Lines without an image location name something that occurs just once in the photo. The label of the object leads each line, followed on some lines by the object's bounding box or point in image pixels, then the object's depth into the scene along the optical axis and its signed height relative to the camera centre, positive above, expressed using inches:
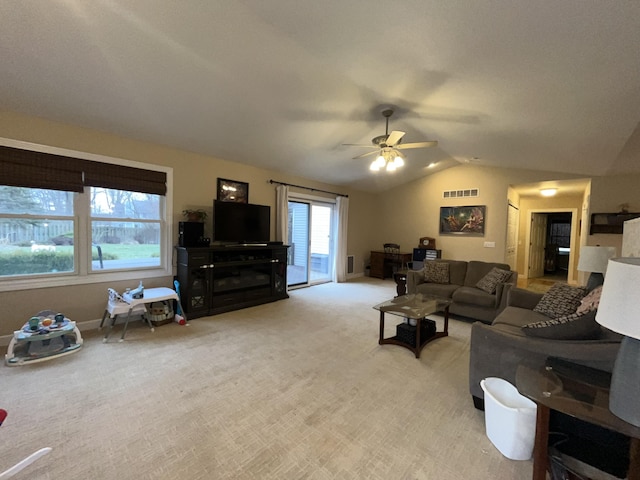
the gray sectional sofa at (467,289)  152.6 -34.5
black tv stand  157.5 -32.4
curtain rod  219.3 +35.2
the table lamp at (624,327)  42.8 -14.5
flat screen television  173.0 +2.9
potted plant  165.8 +6.3
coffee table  117.0 -35.9
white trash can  63.1 -44.8
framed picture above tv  185.8 +24.6
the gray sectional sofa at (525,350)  63.9 -29.6
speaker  158.7 -4.8
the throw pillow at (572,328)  69.1 -23.7
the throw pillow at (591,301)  79.0 -19.9
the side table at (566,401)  46.3 -31.2
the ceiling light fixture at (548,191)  247.8 +39.7
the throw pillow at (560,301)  109.9 -27.4
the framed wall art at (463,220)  253.4 +11.6
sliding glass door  249.1 -6.4
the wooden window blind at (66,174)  116.2 +23.2
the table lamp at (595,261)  108.9 -10.1
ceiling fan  134.5 +42.3
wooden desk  289.0 -34.1
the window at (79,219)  121.0 +1.8
